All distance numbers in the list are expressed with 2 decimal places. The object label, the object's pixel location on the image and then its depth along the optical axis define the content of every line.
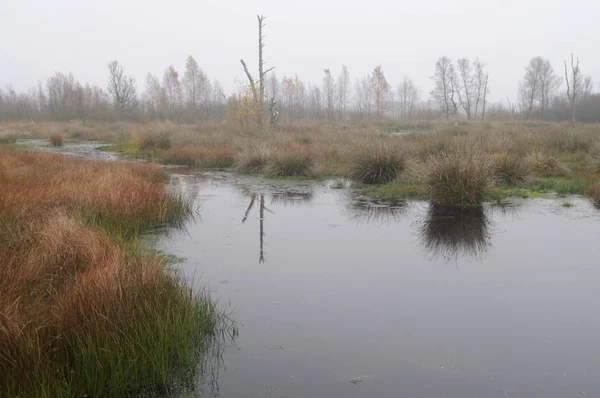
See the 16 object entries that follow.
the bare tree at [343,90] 71.69
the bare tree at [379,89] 55.78
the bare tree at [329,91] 60.05
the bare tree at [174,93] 58.70
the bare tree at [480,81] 59.89
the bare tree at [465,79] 58.00
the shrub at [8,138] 31.29
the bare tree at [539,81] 54.59
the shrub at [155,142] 23.14
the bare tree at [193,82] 59.28
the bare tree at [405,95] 79.51
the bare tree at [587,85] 62.13
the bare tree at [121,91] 56.44
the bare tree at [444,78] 57.19
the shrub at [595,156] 13.73
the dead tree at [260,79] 29.28
